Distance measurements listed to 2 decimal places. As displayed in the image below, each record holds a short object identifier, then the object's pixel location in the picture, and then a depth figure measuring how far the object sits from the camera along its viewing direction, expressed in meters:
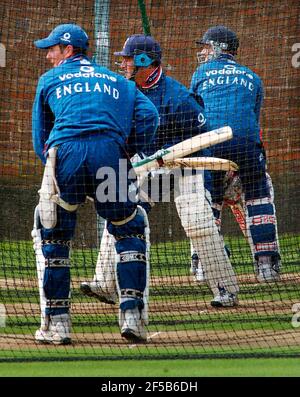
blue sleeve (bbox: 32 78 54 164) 14.30
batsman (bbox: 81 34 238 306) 16.73
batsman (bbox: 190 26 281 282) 19.09
